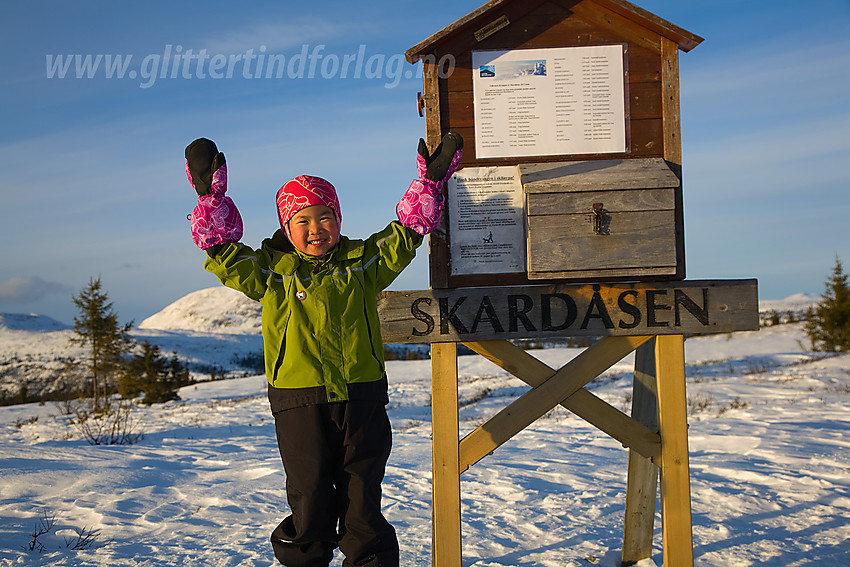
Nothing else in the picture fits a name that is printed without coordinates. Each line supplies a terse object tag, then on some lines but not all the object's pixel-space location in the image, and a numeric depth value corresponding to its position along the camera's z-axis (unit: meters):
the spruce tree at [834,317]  21.95
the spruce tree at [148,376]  21.48
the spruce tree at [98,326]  20.78
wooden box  3.15
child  2.68
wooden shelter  3.29
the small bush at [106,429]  8.06
